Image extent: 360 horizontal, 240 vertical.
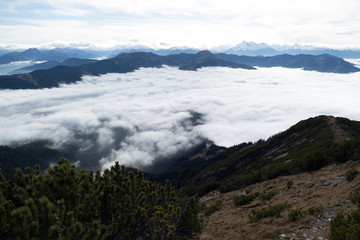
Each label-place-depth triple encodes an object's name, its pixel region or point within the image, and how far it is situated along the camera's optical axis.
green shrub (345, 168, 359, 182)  19.31
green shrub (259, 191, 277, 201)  23.67
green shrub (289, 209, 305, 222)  14.97
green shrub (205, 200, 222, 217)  26.43
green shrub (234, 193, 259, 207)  25.70
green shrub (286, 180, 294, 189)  24.71
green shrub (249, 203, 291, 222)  17.72
